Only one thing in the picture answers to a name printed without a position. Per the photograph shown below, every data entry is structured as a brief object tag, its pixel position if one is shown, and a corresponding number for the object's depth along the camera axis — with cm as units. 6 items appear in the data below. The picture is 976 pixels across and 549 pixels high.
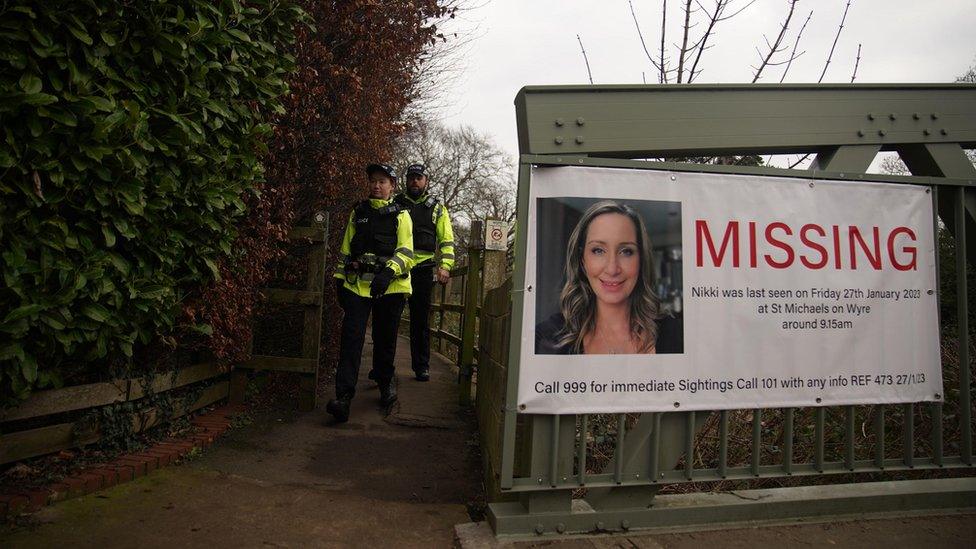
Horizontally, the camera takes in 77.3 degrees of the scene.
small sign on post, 558
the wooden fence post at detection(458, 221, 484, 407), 593
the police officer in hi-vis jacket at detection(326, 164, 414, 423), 482
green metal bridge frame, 270
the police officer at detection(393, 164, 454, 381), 589
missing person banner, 270
